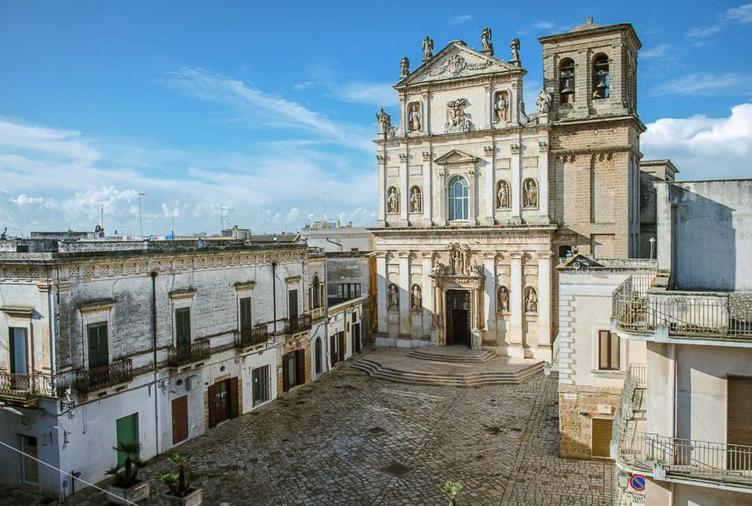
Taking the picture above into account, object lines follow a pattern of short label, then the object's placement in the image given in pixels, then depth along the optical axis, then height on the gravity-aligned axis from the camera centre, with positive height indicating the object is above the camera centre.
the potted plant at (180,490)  15.87 -6.97
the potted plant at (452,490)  13.09 -5.76
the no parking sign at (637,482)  12.45 -5.37
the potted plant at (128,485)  16.41 -7.02
